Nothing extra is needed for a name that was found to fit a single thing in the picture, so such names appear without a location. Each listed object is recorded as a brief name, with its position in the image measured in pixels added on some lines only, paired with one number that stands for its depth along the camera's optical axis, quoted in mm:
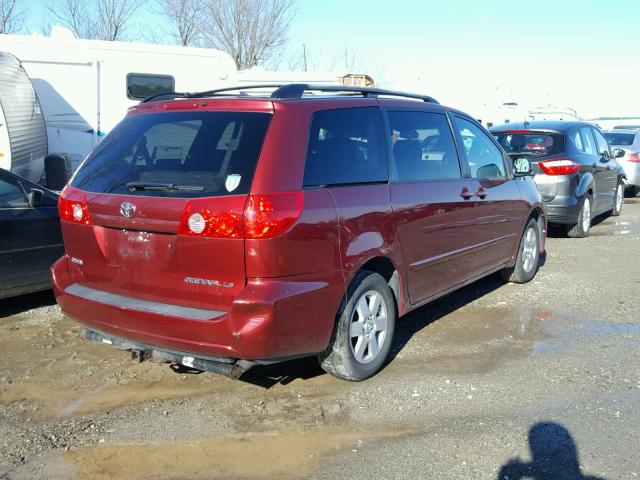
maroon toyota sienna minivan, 3547
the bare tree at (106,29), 21797
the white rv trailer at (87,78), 9336
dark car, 5641
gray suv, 9125
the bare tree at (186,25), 23797
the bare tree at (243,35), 23977
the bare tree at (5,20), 19453
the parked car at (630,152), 15406
